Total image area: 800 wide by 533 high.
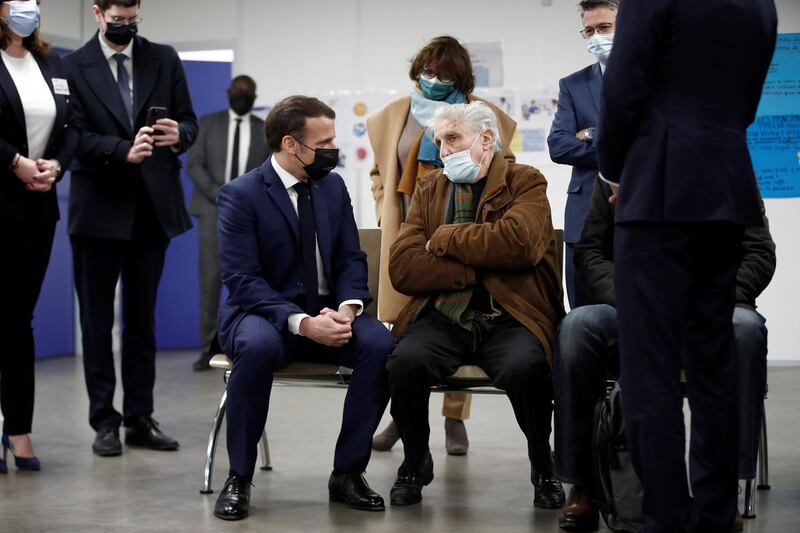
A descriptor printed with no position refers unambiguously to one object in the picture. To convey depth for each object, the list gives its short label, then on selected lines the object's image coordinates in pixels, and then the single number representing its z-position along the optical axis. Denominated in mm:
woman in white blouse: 4074
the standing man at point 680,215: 2574
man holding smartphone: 4445
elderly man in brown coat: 3465
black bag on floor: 3039
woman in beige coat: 4207
